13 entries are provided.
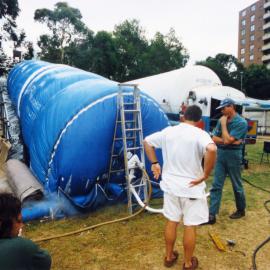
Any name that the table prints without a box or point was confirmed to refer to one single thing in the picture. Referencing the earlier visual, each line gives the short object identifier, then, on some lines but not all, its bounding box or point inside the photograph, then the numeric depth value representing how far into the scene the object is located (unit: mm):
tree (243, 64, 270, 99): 45156
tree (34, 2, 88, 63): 42531
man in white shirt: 3627
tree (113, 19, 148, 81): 45322
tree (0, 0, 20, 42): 29047
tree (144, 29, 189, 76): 48375
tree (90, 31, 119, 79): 41312
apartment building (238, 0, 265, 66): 75250
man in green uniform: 5203
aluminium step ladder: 5793
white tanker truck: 14751
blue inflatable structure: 5797
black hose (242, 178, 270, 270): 3959
